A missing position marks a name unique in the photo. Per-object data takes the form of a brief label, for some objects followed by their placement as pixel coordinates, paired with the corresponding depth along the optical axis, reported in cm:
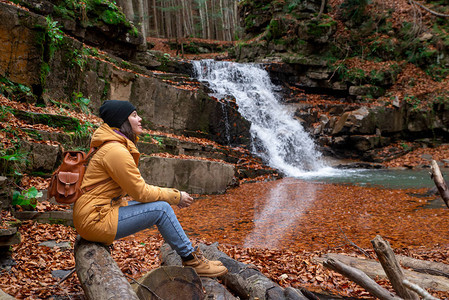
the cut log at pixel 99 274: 181
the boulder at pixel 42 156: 509
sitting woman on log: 227
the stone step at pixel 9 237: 290
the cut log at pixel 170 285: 213
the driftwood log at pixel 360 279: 213
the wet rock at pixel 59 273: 284
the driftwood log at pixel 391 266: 219
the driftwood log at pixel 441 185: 315
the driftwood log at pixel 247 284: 246
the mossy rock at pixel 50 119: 580
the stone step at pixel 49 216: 411
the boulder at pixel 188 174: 779
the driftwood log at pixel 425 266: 331
